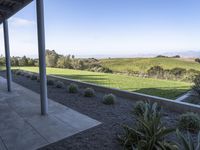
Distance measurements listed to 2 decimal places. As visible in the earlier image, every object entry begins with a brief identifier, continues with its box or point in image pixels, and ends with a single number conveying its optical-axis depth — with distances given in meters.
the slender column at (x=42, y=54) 4.24
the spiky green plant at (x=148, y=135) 2.72
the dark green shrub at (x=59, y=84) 8.06
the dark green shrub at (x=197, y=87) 5.87
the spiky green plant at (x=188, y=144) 1.95
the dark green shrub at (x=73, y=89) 7.02
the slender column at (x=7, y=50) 6.60
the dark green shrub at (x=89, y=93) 6.33
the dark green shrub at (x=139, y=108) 4.26
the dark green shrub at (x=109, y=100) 5.48
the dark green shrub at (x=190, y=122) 3.66
